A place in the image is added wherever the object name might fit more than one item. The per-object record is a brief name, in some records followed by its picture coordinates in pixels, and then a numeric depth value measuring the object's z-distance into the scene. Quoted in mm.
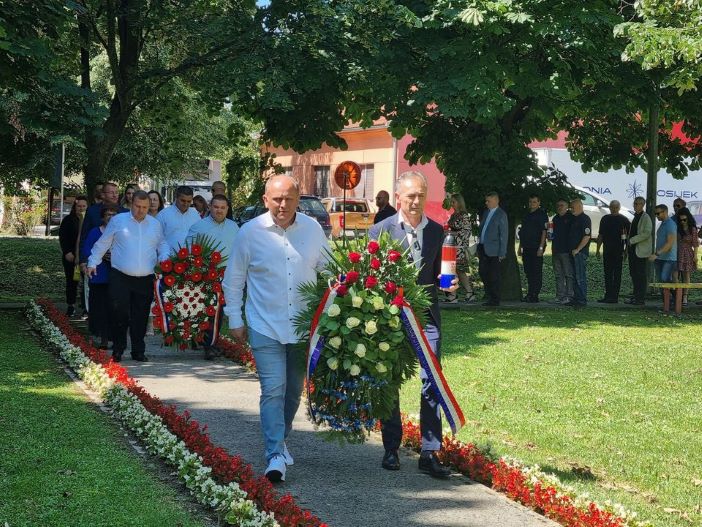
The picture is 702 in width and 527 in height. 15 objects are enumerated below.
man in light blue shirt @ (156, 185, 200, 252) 13242
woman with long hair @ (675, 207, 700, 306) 20250
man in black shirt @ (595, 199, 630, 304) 20797
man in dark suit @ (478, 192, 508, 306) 19266
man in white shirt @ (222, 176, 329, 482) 6875
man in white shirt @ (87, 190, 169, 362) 11914
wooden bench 19062
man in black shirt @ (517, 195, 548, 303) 20312
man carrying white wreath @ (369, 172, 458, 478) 7168
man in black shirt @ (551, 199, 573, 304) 20172
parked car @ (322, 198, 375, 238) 44062
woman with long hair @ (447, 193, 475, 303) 19656
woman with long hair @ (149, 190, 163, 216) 13648
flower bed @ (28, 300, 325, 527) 5684
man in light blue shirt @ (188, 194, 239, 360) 12188
